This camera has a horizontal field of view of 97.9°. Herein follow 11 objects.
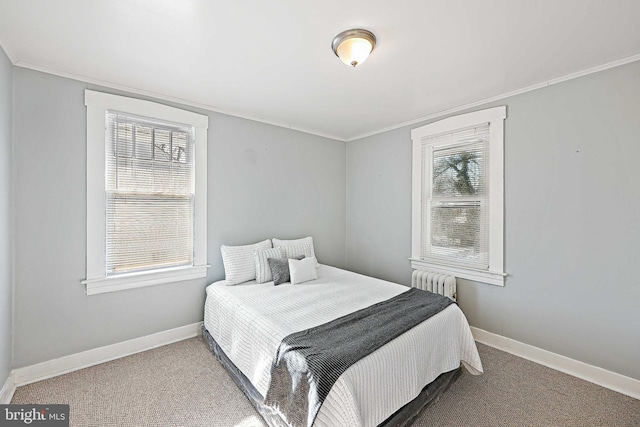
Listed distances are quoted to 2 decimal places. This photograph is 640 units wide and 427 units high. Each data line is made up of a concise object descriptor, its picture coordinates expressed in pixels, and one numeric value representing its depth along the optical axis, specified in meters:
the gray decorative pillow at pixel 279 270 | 2.91
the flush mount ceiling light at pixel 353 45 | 1.76
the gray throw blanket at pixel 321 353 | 1.47
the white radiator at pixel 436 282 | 3.01
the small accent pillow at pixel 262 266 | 2.96
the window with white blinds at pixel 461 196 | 2.79
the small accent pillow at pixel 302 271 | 2.92
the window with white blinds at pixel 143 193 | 2.46
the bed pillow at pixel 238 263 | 2.90
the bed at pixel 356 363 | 1.49
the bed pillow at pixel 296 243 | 3.40
